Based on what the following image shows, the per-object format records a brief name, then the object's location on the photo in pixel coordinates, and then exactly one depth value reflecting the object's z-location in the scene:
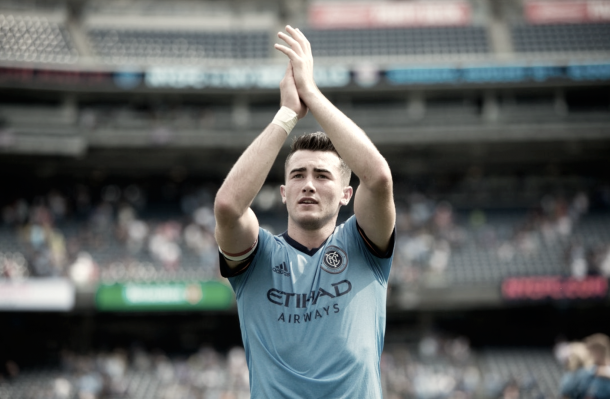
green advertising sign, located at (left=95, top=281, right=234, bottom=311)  19.89
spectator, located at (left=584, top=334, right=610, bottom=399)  6.52
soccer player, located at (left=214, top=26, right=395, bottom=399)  2.50
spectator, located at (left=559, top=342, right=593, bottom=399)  6.81
